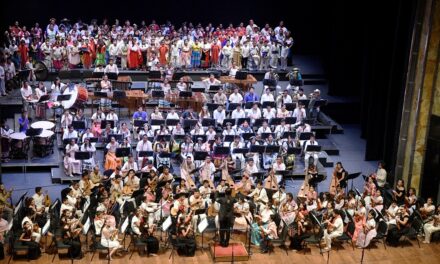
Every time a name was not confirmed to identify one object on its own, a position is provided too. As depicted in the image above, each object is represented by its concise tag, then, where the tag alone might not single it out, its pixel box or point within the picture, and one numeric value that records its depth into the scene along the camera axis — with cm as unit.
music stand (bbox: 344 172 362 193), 1784
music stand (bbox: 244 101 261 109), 2185
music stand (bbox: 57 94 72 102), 2050
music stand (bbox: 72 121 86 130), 1939
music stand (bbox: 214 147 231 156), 1905
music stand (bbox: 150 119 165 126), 2019
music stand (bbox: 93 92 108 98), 2144
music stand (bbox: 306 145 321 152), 1956
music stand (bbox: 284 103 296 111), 2167
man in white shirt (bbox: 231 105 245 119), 2161
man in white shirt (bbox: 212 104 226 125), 2164
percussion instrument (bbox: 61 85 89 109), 2135
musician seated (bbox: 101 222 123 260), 1561
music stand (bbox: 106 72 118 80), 2245
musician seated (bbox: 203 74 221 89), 2345
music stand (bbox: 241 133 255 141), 1979
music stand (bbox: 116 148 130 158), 1856
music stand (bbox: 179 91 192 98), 2183
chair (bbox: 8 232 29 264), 1538
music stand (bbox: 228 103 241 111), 2175
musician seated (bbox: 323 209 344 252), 1645
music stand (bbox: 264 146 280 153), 1931
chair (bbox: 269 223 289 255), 1633
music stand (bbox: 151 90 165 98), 2147
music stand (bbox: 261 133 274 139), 1984
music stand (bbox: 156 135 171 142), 1962
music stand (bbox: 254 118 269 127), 2069
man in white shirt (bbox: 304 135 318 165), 2027
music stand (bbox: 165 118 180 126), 2014
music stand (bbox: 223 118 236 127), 2073
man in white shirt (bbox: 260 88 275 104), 2269
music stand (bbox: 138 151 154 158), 1886
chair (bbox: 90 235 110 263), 1552
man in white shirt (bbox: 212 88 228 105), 2258
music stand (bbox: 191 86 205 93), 2186
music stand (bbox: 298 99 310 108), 2227
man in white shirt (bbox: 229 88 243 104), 2270
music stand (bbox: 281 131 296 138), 2012
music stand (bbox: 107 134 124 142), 1959
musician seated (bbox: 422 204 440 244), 1725
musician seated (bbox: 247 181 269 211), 1758
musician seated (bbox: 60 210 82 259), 1542
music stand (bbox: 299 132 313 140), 2019
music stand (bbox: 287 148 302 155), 1914
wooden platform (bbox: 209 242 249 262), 1606
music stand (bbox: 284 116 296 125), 2055
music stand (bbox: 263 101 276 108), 2189
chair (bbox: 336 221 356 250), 1645
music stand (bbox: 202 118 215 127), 2044
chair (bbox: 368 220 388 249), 1656
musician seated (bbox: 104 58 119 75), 2375
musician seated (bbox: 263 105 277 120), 2186
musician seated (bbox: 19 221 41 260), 1547
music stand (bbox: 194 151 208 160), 1872
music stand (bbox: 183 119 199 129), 2058
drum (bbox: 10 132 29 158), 1992
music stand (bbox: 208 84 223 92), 2256
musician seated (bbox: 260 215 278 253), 1632
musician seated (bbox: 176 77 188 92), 2283
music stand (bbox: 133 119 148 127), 2025
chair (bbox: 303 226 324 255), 1630
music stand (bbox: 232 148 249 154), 1933
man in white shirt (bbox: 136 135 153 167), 1966
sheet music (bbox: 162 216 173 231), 1579
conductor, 1631
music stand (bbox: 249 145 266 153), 1917
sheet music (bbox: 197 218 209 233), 1575
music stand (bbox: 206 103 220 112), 2151
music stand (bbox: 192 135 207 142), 1999
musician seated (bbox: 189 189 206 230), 1670
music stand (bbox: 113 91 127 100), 2167
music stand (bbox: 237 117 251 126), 2065
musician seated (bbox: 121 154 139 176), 1903
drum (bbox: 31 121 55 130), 1962
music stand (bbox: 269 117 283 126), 2072
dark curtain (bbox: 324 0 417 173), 2041
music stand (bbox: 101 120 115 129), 2003
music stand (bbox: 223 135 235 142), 1984
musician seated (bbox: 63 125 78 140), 1997
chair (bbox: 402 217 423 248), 1706
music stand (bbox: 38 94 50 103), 2047
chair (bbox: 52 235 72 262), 1548
